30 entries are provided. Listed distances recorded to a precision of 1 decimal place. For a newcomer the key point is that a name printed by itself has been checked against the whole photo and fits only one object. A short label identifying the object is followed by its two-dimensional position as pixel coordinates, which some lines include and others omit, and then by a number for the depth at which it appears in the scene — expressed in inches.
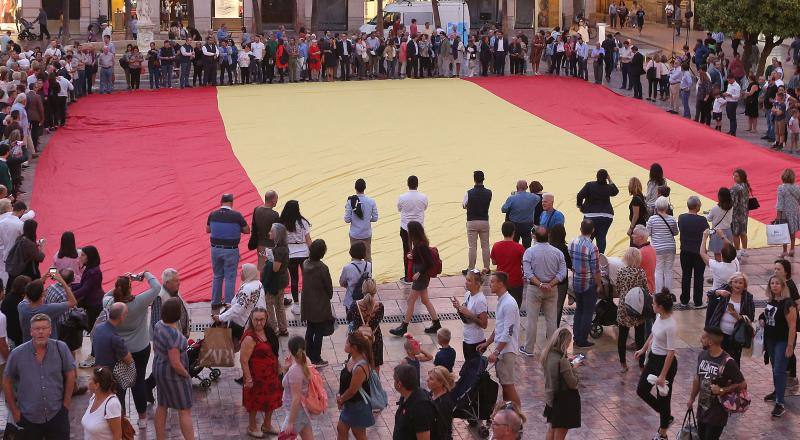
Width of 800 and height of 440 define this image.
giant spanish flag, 753.0
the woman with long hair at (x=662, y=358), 455.2
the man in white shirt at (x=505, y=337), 469.7
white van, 1695.4
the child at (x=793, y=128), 987.9
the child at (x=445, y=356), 448.1
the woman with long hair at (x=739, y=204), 683.4
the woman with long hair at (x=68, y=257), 544.4
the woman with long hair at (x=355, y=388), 423.2
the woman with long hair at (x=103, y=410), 389.7
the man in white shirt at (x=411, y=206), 655.8
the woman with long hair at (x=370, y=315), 489.1
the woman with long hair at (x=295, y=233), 595.8
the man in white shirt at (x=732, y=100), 1062.4
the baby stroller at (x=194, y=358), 501.7
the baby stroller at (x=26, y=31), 1659.7
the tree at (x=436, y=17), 1628.6
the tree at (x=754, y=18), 1226.6
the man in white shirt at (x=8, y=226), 593.6
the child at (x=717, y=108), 1066.1
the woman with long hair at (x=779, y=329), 474.3
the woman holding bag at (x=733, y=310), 483.8
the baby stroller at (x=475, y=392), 462.3
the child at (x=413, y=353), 430.6
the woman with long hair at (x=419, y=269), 577.6
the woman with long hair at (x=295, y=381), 418.3
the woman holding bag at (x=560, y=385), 424.2
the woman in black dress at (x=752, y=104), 1063.4
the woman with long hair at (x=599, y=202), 660.7
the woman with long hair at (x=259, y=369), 451.5
